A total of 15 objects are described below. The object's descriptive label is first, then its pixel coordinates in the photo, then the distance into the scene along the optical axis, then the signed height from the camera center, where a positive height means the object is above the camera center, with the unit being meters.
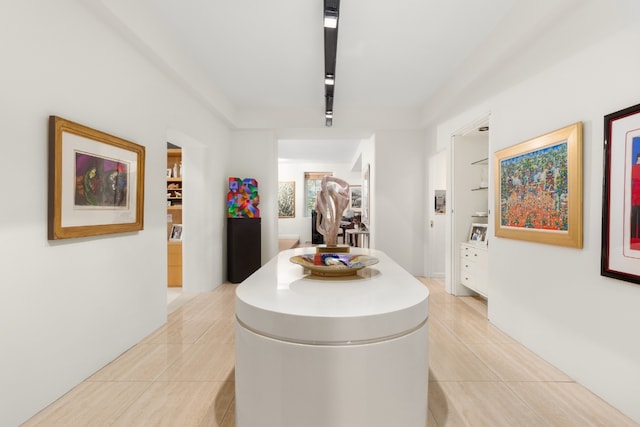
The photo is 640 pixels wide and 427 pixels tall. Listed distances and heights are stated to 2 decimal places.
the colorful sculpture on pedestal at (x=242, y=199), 5.23 +0.20
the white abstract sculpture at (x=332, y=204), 1.91 +0.05
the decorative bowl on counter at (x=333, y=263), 1.60 -0.26
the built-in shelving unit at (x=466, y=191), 4.30 +0.30
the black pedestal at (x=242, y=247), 5.12 -0.57
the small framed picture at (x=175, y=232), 5.28 -0.35
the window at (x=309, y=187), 11.17 +0.86
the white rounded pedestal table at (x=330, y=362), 1.06 -0.51
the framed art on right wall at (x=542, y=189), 2.20 +0.21
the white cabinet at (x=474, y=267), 3.79 -0.66
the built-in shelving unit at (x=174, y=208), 4.89 +0.04
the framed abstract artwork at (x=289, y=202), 11.12 +0.34
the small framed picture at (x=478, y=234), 3.98 -0.26
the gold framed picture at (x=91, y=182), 1.93 +0.19
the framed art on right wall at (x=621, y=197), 1.75 +0.11
